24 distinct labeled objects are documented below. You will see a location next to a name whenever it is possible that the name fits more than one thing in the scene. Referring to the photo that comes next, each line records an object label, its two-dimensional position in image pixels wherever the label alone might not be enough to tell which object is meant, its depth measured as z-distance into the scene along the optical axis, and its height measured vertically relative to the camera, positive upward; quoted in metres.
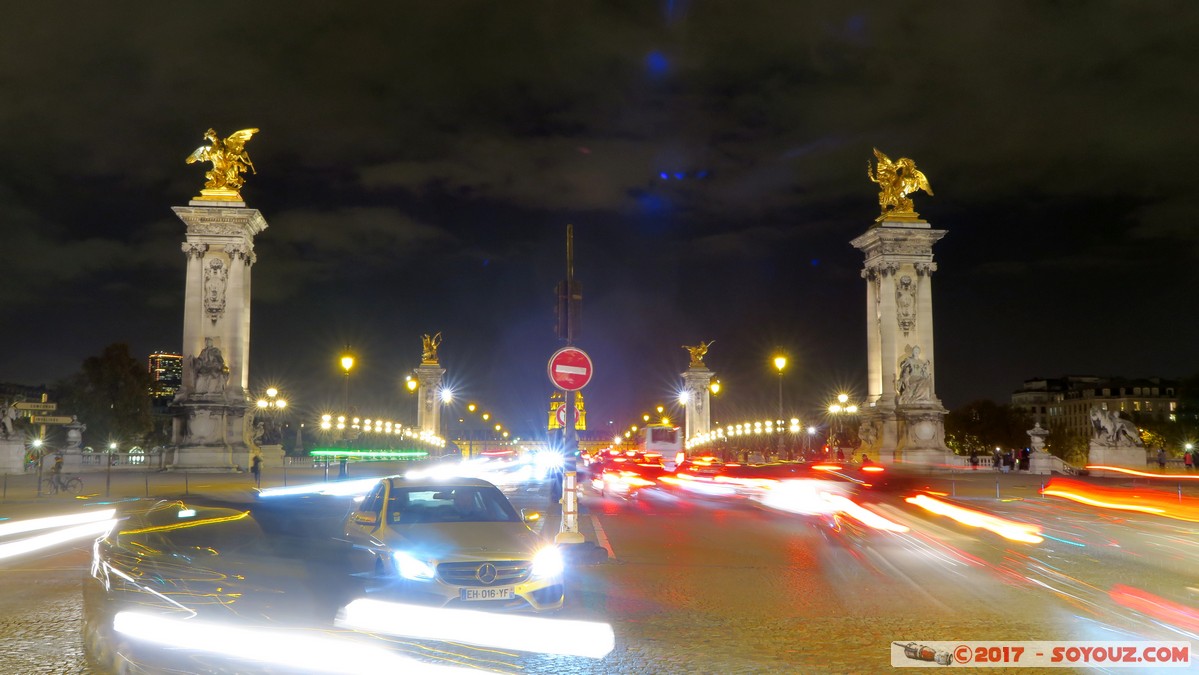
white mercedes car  9.03 -1.10
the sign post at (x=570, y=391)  15.03 +0.55
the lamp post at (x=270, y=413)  61.12 +1.09
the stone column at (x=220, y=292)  51.88 +6.91
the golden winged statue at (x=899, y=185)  57.47 +13.65
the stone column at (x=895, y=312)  55.31 +6.42
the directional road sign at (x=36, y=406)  28.64 +0.57
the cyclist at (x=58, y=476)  31.59 -1.53
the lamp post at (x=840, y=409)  62.47 +1.46
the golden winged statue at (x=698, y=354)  112.62 +8.18
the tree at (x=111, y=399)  86.00 +2.32
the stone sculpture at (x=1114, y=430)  52.72 +0.03
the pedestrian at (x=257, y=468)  37.50 -1.48
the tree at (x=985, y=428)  122.38 +0.25
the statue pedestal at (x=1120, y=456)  52.56 -1.29
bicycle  31.79 -1.91
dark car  6.51 -1.01
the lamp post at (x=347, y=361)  46.44 +3.01
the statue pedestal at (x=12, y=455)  47.16 -1.33
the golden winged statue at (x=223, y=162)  53.88 +13.93
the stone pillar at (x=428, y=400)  105.96 +2.90
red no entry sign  15.04 +0.88
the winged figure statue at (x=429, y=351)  109.56 +8.23
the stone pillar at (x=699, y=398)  112.12 +3.38
